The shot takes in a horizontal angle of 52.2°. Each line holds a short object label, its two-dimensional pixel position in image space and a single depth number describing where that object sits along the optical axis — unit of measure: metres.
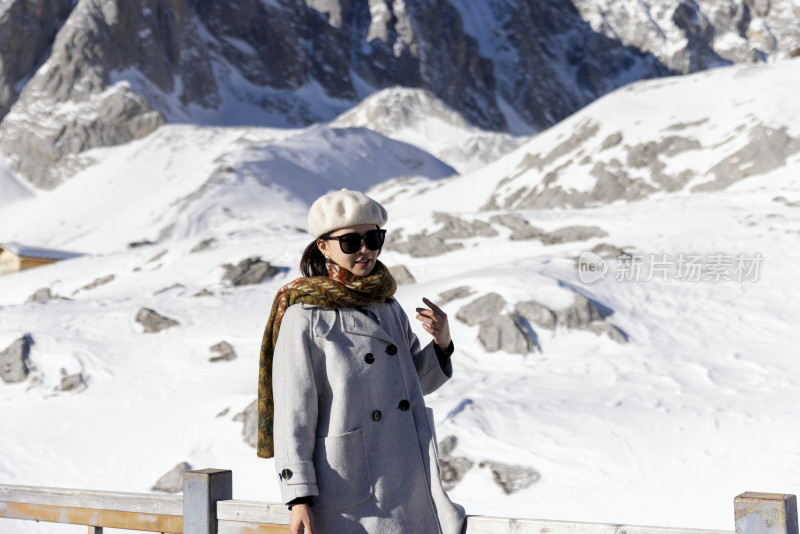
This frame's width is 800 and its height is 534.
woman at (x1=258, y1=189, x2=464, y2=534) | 2.56
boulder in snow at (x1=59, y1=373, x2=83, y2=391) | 13.78
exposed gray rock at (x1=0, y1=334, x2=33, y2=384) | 14.13
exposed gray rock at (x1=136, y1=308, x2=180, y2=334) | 15.91
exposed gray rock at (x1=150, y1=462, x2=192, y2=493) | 10.21
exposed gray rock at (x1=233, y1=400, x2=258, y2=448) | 10.77
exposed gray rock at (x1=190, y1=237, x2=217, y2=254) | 25.40
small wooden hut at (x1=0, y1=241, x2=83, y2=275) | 32.56
